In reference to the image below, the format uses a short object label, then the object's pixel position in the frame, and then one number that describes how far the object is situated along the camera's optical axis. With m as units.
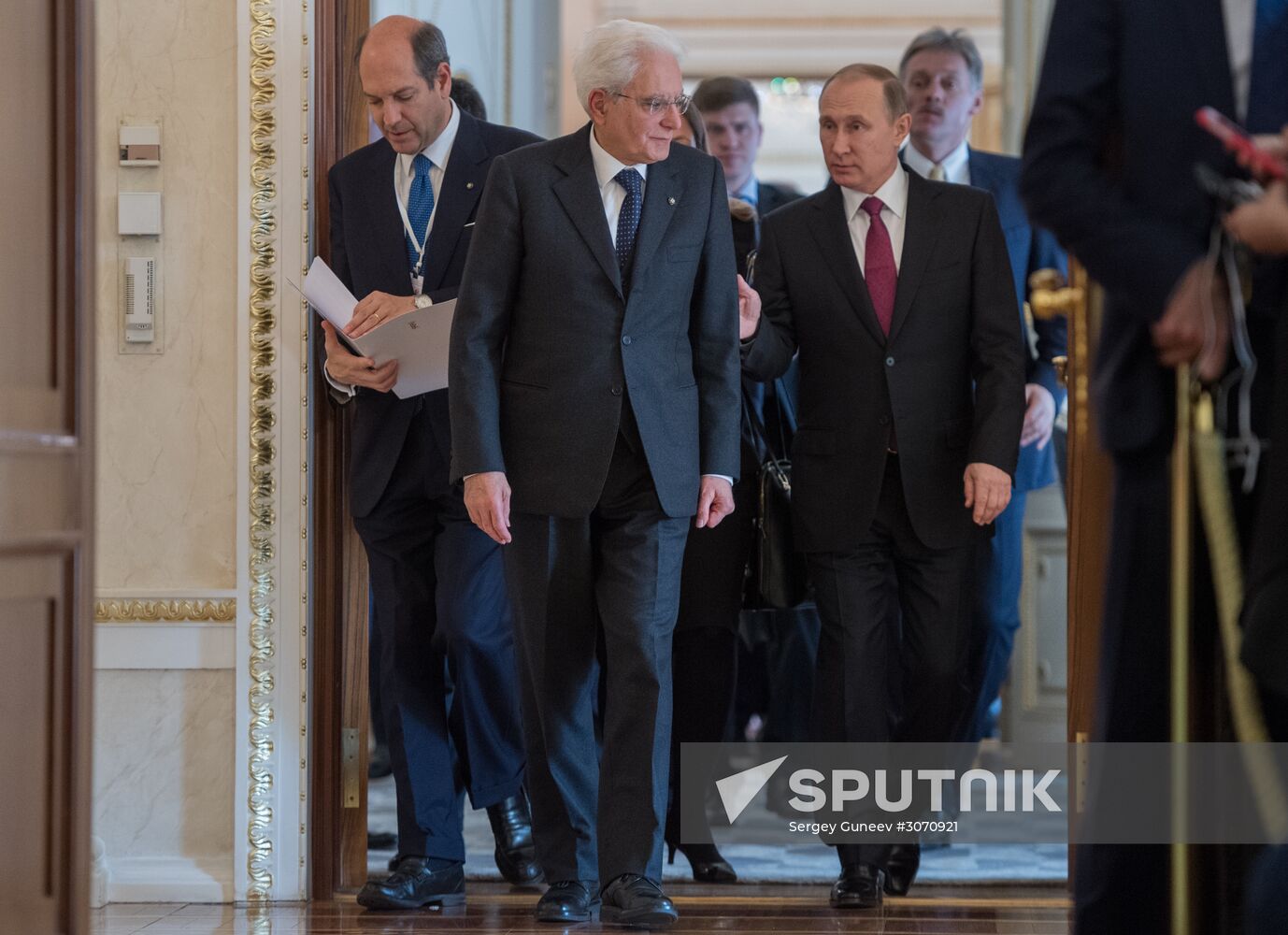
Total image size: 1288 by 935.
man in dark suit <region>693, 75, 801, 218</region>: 10.05
